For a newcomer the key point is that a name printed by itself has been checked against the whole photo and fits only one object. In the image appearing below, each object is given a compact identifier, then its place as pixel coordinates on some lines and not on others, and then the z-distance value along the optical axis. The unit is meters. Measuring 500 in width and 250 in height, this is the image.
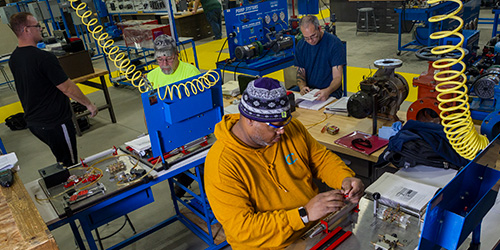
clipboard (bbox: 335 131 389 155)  2.43
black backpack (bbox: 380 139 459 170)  2.10
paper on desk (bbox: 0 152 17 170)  2.14
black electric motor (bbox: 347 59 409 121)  2.61
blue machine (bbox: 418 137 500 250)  0.99
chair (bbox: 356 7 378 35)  8.83
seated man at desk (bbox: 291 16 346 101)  3.55
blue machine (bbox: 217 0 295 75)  4.58
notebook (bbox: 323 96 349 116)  3.01
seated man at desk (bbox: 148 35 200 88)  3.19
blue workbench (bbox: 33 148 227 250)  2.17
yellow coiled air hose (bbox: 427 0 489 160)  1.23
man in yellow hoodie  1.57
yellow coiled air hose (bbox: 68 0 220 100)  2.24
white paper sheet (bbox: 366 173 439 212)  1.74
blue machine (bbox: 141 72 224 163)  2.24
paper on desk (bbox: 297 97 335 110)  3.23
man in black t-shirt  3.04
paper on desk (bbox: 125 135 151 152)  2.63
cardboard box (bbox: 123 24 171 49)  5.96
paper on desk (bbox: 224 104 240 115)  3.29
